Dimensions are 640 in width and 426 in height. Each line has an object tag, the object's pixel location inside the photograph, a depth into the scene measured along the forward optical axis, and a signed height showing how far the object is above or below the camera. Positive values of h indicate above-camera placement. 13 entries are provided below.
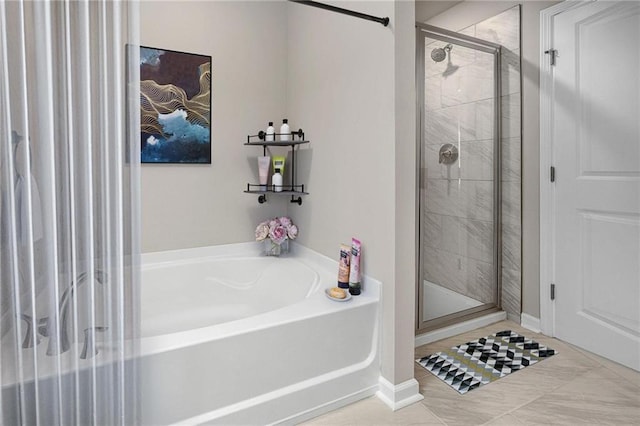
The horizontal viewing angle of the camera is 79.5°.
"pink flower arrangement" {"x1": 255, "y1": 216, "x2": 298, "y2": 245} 2.69 -0.22
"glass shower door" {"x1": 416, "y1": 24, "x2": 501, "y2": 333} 2.48 +0.14
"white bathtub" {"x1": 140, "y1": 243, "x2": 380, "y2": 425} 1.46 -0.67
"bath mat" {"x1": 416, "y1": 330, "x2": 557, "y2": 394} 2.08 -0.96
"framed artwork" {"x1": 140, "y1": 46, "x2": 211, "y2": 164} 2.40 +0.61
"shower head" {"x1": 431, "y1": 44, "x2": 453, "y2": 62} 2.47 +0.94
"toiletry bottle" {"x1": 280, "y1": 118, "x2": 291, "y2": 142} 2.61 +0.46
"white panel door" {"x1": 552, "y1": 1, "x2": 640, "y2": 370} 2.10 +0.11
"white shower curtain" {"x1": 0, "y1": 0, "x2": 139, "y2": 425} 1.04 -0.01
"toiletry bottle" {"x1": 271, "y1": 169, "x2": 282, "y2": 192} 2.64 +0.12
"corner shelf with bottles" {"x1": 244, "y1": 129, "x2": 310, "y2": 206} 2.60 +0.21
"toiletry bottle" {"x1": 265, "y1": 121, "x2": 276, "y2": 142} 2.63 +0.45
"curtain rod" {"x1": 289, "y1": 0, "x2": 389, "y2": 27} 1.70 +0.84
